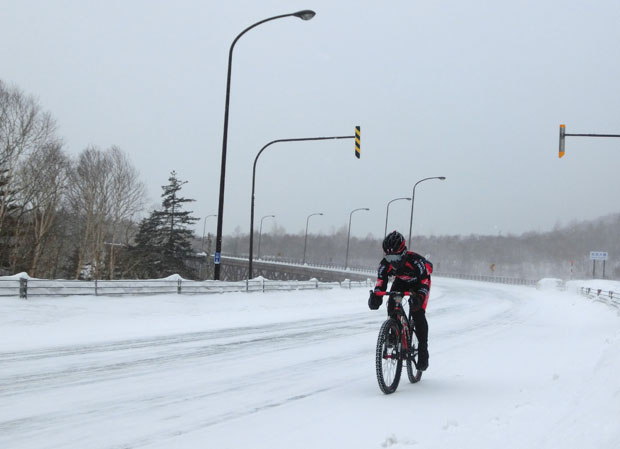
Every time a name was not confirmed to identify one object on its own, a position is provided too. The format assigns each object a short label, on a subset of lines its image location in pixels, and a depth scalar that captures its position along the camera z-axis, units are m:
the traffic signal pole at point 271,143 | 23.88
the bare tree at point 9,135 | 32.50
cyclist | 6.25
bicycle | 5.98
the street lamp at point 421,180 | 48.80
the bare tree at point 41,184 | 35.53
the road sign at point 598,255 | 58.25
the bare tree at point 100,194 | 46.41
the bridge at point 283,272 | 77.12
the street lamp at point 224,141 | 18.97
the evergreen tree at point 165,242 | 54.03
